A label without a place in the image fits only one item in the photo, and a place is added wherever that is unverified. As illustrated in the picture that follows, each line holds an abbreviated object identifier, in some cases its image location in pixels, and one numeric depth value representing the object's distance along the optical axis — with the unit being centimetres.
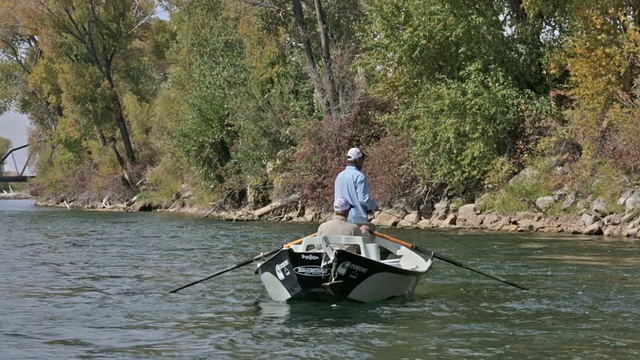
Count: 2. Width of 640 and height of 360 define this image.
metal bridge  8544
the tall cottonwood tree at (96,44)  5712
